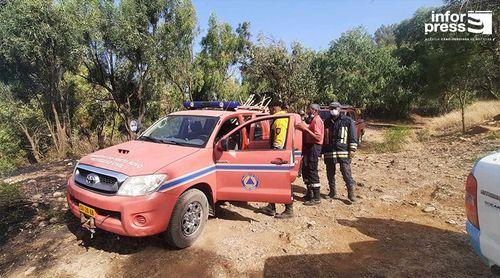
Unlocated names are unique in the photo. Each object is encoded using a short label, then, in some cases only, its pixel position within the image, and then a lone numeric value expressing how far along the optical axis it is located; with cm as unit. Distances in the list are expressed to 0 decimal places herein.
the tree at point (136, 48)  1279
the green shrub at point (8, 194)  579
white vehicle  237
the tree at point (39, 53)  1110
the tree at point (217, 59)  1984
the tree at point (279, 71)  1686
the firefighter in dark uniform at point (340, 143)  609
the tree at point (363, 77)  2773
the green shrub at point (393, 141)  1245
